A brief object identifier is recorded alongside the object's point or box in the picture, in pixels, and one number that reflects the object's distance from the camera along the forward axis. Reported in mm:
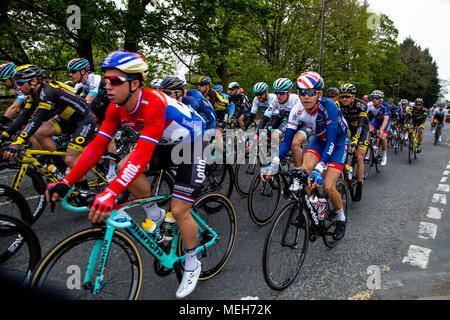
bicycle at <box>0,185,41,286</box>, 2545
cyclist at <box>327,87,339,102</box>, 8117
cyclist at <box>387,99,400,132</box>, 12705
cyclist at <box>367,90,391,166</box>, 8172
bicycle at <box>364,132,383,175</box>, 7408
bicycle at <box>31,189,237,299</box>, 1862
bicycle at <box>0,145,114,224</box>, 3840
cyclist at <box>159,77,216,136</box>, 5012
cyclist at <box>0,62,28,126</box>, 4277
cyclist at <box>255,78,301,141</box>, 5466
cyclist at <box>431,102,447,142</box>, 13797
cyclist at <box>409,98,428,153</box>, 11434
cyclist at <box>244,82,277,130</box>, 6235
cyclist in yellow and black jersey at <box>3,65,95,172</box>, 4048
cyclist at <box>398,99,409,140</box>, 12421
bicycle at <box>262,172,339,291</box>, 2832
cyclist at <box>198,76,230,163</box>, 5988
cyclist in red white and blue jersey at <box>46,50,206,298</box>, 2121
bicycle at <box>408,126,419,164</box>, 10281
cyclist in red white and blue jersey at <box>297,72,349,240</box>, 3596
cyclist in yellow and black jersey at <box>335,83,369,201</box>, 6148
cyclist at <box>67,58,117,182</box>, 5754
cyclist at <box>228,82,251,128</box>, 9768
